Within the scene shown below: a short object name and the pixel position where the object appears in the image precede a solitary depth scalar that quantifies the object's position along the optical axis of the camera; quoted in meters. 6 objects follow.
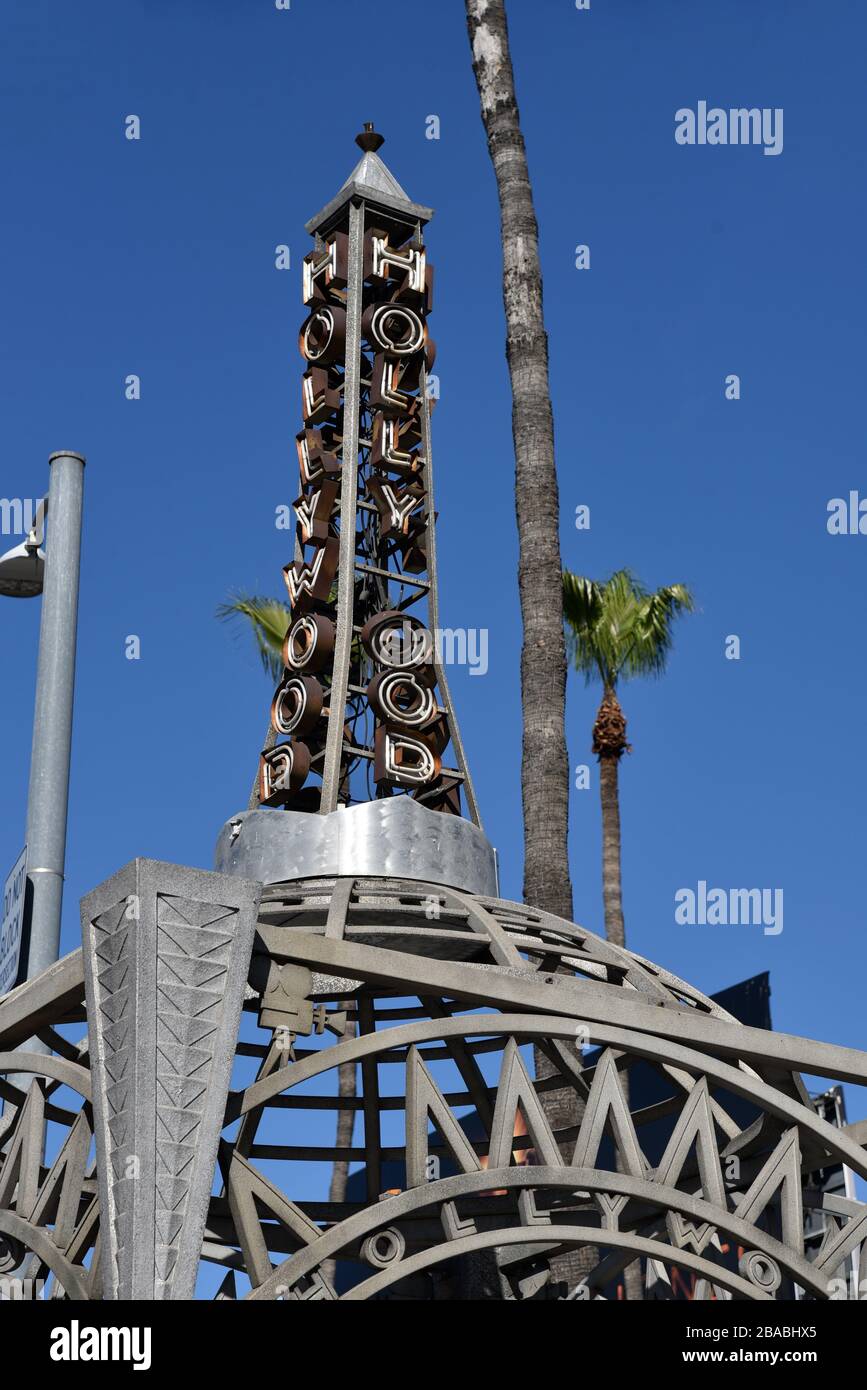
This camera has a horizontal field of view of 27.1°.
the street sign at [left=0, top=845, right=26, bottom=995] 10.86
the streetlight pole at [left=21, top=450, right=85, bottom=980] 10.89
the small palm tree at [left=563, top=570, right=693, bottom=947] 30.89
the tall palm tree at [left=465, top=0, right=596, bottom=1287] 16.72
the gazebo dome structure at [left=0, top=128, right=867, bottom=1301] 10.05
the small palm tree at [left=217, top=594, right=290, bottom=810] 30.84
